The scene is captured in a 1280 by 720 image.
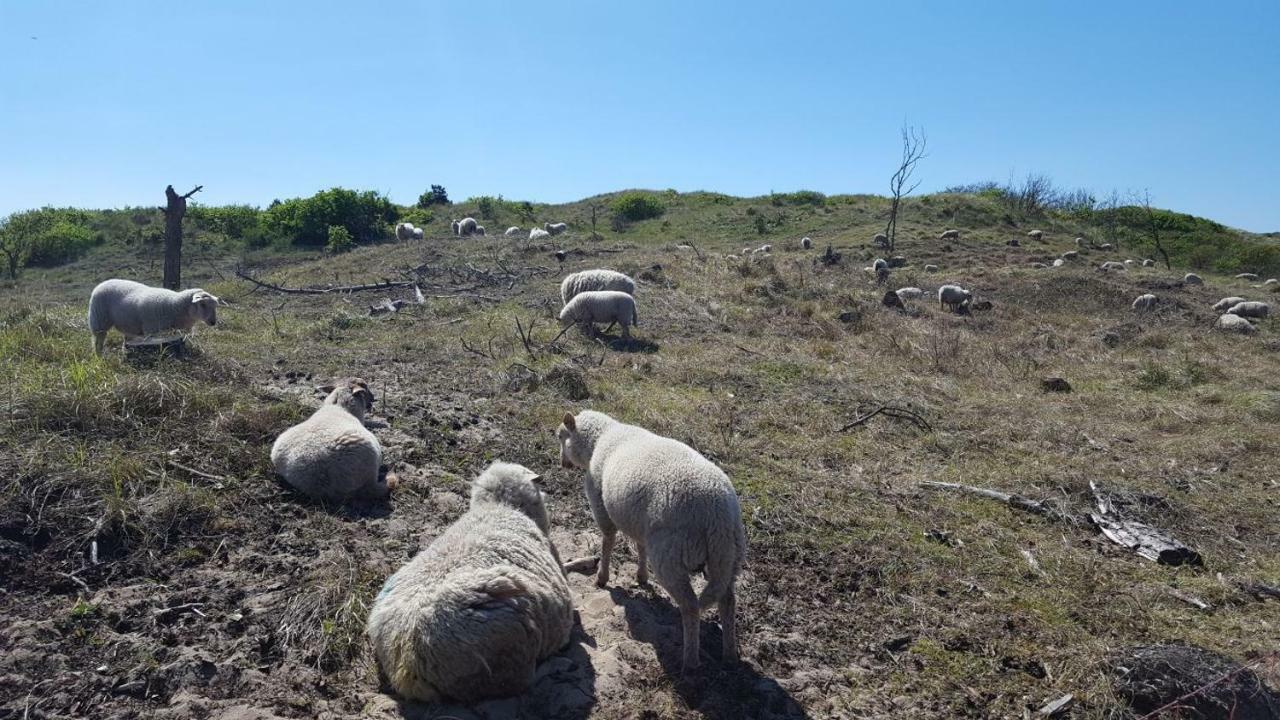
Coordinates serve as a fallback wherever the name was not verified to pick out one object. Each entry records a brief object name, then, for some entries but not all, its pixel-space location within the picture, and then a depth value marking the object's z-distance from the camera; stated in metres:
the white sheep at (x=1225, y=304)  20.00
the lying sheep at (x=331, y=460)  5.79
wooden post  14.12
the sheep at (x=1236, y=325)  17.25
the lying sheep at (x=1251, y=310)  19.05
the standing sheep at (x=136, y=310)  10.52
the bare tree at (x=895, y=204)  29.14
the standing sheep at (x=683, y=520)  4.20
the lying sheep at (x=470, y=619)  3.58
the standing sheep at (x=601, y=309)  13.48
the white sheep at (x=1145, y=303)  19.53
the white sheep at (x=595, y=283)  15.32
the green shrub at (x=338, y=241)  28.28
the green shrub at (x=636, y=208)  37.94
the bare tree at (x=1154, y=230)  34.87
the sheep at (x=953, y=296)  19.58
